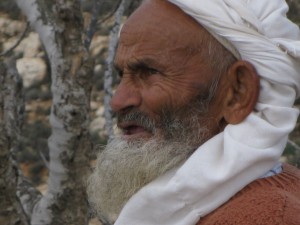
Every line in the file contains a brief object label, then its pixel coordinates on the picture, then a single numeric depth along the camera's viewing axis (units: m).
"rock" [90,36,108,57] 21.51
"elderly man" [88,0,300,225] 2.16
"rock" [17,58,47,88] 21.66
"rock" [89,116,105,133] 17.61
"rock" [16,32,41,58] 22.33
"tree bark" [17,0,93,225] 4.24
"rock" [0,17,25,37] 22.22
